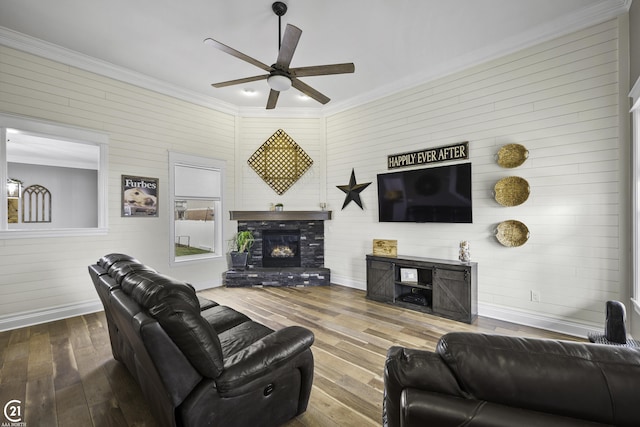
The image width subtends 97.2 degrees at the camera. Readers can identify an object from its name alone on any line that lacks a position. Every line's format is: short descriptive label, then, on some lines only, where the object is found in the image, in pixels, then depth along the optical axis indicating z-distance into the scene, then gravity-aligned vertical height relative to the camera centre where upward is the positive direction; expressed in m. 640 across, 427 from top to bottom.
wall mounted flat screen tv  3.73 +0.27
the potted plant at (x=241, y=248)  5.21 -0.63
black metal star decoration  4.95 +0.44
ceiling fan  2.51 +1.44
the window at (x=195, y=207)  4.69 +0.15
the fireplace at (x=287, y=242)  5.25 -0.54
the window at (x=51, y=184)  6.05 +0.82
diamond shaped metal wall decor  5.46 +1.04
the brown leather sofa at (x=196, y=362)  1.30 -0.77
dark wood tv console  3.42 -0.96
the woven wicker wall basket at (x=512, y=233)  3.29 -0.24
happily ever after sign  3.77 +0.84
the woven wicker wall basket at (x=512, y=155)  3.26 +0.68
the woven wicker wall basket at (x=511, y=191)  3.25 +0.26
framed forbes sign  4.10 +0.30
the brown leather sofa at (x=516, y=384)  0.71 -0.47
